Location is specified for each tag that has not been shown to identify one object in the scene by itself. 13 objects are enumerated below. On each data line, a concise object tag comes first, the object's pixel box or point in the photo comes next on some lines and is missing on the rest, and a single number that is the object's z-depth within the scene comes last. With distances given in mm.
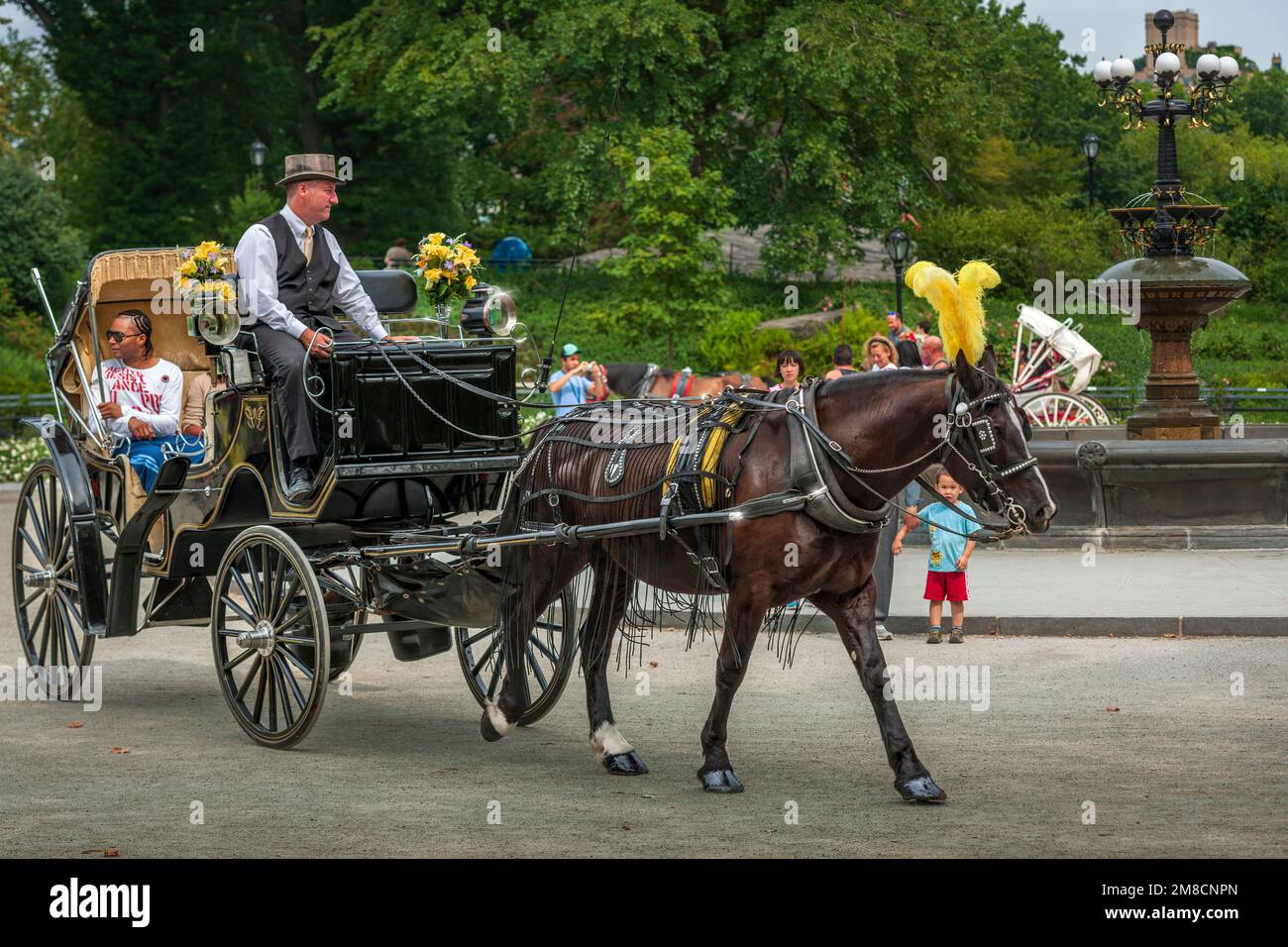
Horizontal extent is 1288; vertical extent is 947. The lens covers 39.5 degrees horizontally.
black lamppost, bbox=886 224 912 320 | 32969
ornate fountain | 19578
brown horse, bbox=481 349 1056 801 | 7605
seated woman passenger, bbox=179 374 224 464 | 10906
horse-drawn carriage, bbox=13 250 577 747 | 9188
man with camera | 18438
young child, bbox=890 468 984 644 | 12094
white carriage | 24734
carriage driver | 9289
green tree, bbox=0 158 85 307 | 42156
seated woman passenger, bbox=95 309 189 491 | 10656
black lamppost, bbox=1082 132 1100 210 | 45438
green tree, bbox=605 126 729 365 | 30156
